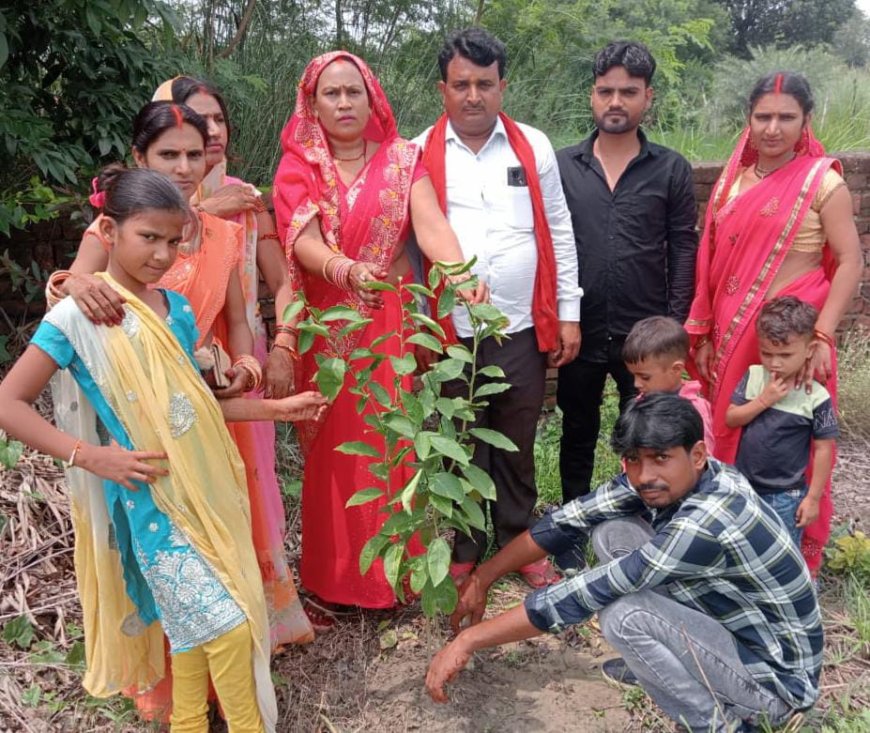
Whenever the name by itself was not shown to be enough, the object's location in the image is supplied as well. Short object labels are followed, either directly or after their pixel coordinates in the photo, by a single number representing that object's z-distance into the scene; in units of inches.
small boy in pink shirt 101.6
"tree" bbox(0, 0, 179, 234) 131.7
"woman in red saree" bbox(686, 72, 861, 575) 102.7
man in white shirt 102.0
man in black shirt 110.0
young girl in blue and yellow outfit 71.1
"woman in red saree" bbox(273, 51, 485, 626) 95.5
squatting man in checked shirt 77.7
